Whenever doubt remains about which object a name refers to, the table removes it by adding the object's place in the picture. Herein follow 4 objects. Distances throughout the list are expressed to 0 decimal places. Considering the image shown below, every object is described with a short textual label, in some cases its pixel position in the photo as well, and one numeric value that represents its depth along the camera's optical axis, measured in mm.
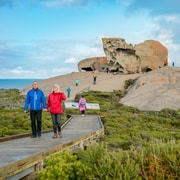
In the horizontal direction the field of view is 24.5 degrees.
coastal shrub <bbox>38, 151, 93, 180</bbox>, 7195
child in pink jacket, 26662
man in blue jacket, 11695
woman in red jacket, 11734
